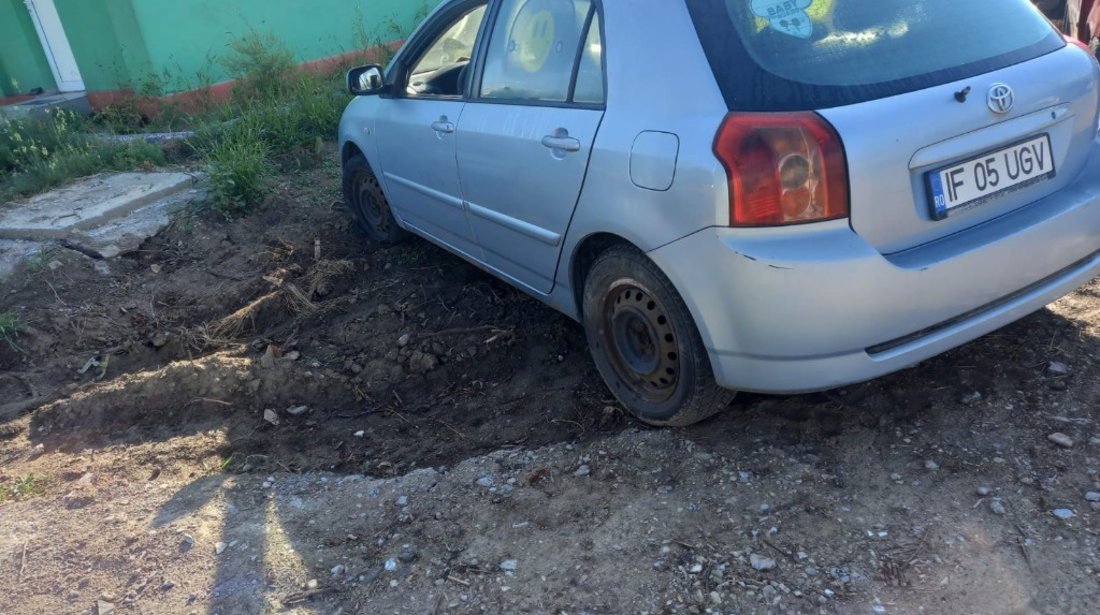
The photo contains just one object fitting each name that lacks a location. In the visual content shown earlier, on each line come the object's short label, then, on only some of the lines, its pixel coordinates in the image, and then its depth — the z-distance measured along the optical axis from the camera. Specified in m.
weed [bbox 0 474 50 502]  3.26
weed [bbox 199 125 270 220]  6.00
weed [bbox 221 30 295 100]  8.80
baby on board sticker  2.59
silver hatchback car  2.41
